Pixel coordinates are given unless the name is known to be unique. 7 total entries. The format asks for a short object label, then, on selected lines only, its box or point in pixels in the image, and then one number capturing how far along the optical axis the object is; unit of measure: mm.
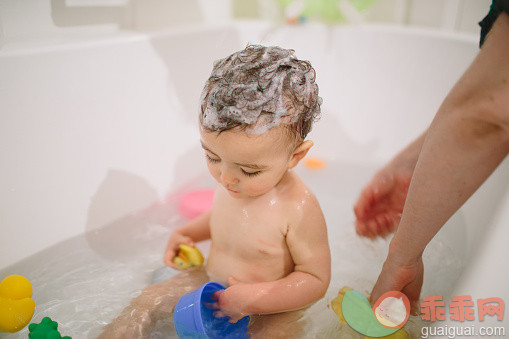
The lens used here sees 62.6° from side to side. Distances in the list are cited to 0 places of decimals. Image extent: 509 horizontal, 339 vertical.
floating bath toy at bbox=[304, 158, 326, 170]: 1761
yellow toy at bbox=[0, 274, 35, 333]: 826
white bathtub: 1077
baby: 725
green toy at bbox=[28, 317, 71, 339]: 697
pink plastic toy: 1397
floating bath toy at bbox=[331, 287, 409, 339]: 796
